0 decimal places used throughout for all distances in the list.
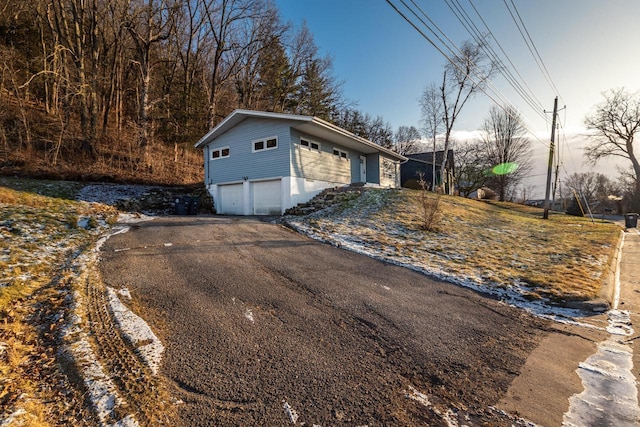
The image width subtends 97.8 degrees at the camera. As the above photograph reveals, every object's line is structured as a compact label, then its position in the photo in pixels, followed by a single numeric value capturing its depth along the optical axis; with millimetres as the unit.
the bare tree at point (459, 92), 22834
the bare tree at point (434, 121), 28444
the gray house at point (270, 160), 12094
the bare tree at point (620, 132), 29339
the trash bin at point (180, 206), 12633
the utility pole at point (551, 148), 16594
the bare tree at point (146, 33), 15961
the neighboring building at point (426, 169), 30781
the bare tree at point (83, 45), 14742
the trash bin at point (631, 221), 18216
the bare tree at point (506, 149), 35509
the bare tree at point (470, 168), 31244
